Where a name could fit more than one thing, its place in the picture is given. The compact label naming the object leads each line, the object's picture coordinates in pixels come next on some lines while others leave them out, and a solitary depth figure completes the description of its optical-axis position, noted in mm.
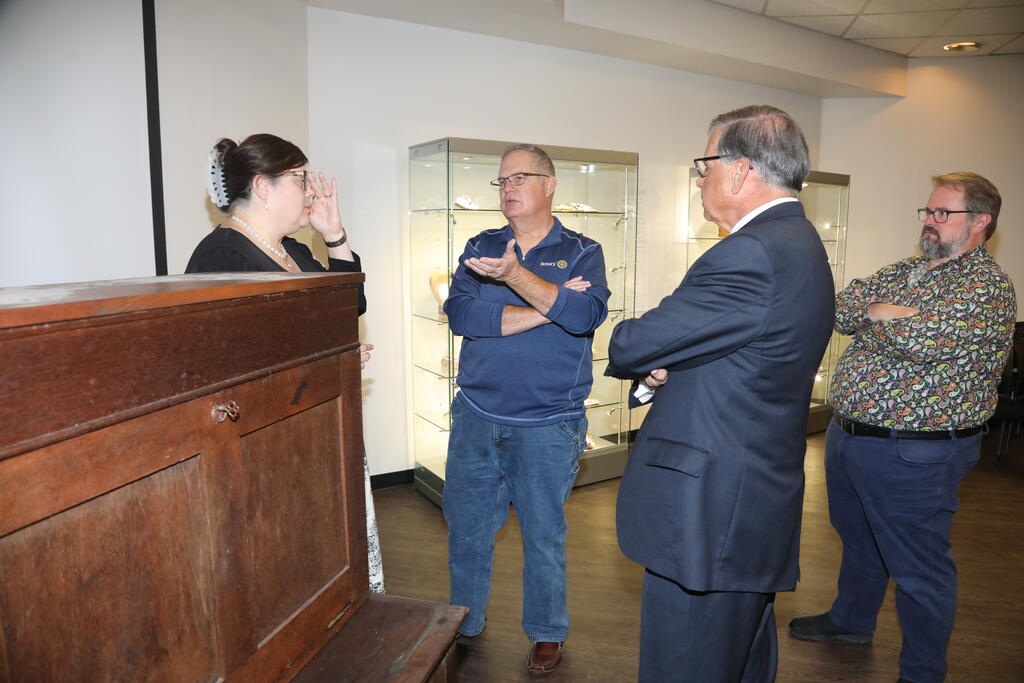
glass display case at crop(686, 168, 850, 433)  5484
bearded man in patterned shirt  2178
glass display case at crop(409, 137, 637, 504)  3734
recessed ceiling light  5723
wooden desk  656
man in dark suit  1515
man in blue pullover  2328
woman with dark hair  1753
